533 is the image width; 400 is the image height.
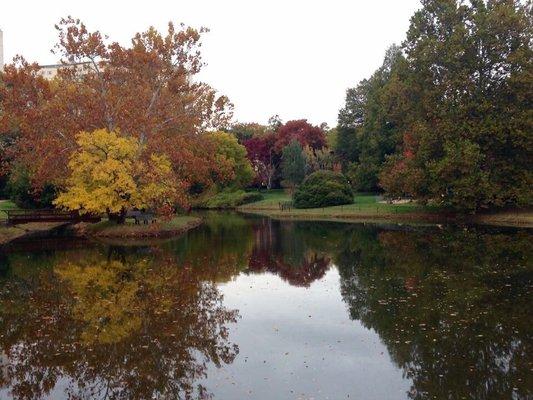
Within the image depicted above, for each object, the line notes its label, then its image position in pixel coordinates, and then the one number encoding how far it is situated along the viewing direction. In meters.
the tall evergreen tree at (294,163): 72.75
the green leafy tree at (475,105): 41.09
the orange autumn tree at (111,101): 37.84
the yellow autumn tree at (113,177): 34.44
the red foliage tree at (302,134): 84.81
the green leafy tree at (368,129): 65.25
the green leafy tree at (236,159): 73.12
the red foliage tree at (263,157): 86.56
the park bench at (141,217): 38.72
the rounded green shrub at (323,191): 57.62
